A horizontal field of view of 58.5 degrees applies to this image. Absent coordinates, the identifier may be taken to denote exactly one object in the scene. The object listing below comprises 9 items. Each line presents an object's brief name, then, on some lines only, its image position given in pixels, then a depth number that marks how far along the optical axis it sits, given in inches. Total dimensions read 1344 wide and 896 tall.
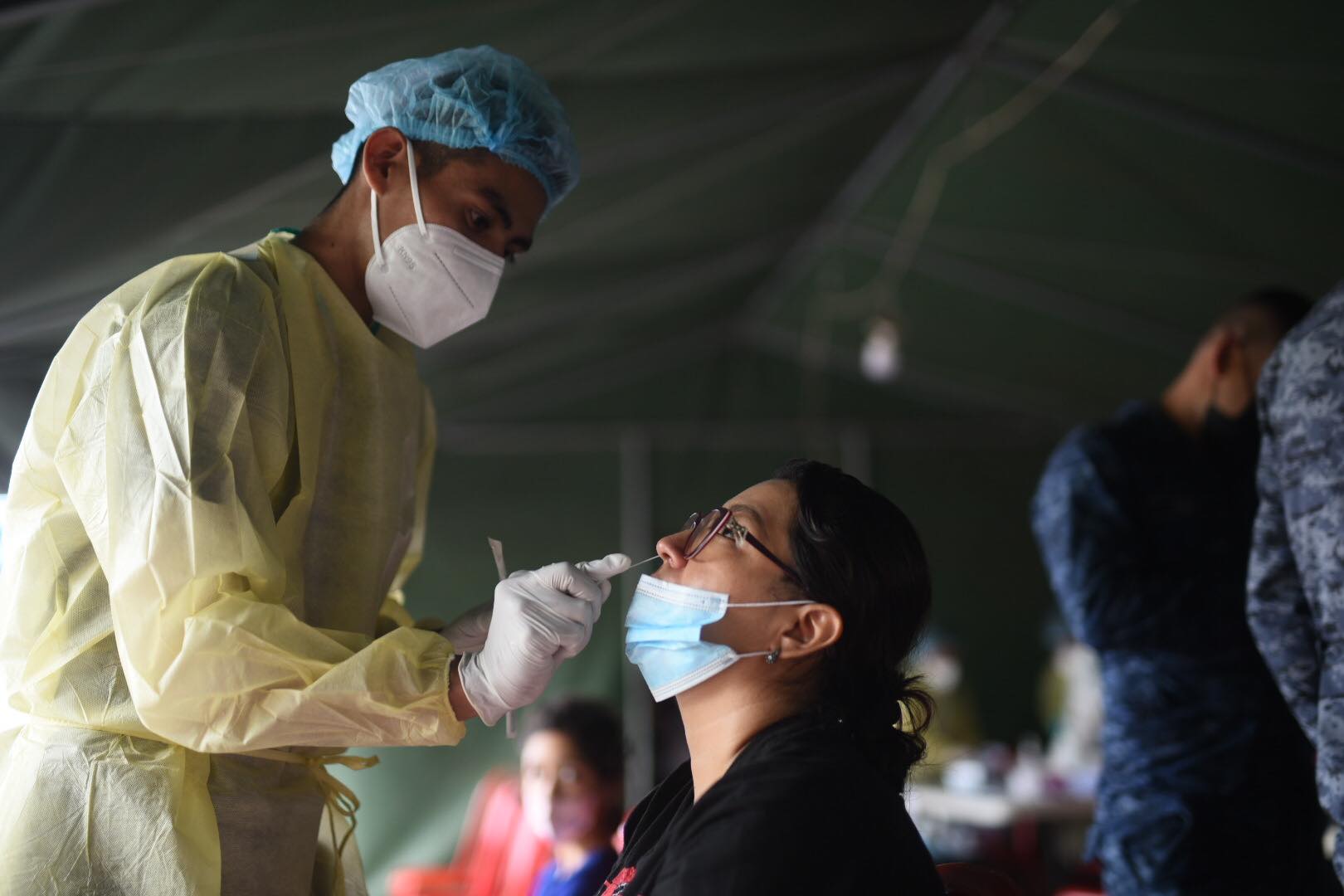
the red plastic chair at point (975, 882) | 55.1
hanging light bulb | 209.9
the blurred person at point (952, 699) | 289.4
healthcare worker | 49.8
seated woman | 60.7
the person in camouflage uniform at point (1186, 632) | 88.6
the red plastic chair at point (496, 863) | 171.2
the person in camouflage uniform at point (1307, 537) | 65.8
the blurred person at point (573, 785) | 108.4
